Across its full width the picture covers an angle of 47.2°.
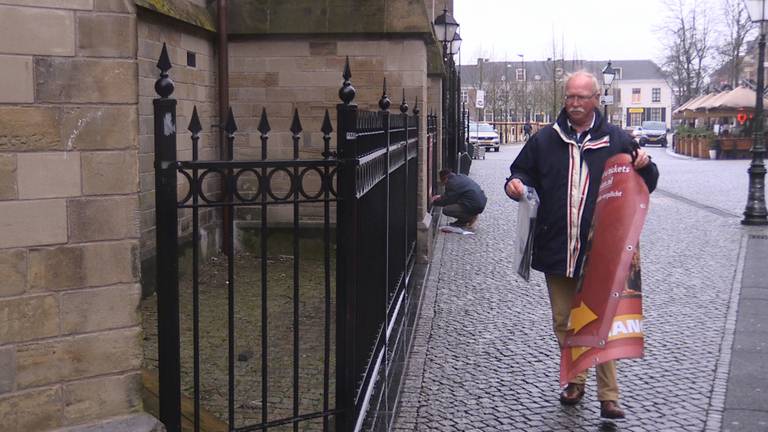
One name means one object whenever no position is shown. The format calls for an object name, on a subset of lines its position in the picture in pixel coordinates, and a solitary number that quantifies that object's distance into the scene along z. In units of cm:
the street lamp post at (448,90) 1858
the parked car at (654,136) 5631
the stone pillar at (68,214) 299
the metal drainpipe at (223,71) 1001
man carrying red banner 481
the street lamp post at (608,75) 3228
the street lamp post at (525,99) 7038
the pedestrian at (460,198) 1275
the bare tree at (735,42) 4966
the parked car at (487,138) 4551
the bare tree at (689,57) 5547
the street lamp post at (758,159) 1352
